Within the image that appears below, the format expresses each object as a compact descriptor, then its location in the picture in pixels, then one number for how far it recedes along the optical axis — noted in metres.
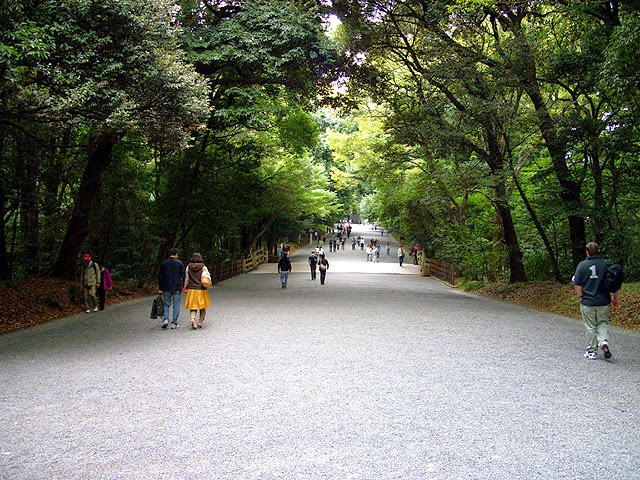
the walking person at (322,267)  20.89
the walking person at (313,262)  22.95
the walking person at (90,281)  11.58
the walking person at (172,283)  9.13
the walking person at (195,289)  9.11
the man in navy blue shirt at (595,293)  6.64
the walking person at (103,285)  12.07
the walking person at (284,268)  18.63
